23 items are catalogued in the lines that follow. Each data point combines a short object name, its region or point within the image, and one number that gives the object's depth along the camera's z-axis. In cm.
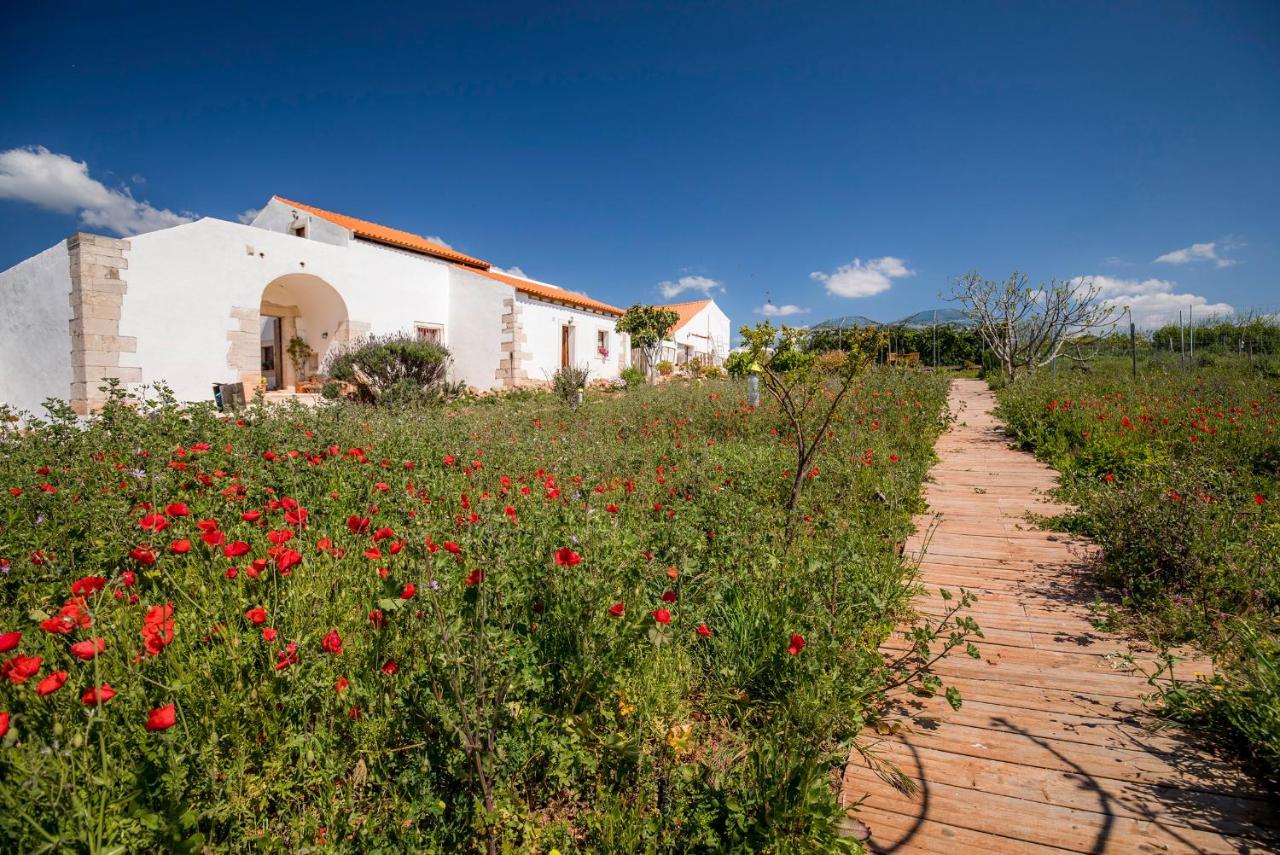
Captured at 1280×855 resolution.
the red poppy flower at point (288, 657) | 149
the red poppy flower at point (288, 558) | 166
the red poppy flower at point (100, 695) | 104
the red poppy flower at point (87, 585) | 148
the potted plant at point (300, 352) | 1538
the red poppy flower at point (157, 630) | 138
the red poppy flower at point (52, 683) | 112
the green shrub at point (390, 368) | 1232
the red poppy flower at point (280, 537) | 183
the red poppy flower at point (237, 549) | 164
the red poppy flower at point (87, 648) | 121
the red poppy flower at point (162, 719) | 110
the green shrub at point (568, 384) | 1147
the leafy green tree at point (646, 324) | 2002
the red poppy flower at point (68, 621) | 138
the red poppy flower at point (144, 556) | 172
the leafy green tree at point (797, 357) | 379
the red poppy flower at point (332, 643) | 150
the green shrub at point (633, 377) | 1881
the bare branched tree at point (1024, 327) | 1311
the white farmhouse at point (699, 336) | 2995
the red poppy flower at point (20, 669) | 115
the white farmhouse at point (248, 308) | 1014
